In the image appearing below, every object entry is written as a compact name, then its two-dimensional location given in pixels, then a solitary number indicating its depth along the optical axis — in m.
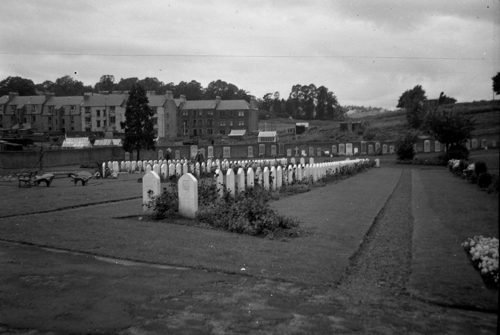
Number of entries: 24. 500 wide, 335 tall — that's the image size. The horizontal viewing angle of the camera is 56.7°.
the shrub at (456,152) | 38.15
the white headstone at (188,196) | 12.55
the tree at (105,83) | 133.75
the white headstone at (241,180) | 16.34
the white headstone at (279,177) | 20.88
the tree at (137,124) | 50.69
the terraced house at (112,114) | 88.88
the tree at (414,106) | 68.12
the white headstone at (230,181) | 15.43
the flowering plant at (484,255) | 4.58
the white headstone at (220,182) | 15.09
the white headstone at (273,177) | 20.16
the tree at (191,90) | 134.62
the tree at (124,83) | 126.81
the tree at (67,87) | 130.88
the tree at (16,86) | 95.62
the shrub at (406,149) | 47.64
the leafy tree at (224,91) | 133.38
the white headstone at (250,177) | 17.45
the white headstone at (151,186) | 13.22
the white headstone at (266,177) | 19.17
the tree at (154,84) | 130.50
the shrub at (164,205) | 12.58
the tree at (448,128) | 40.47
